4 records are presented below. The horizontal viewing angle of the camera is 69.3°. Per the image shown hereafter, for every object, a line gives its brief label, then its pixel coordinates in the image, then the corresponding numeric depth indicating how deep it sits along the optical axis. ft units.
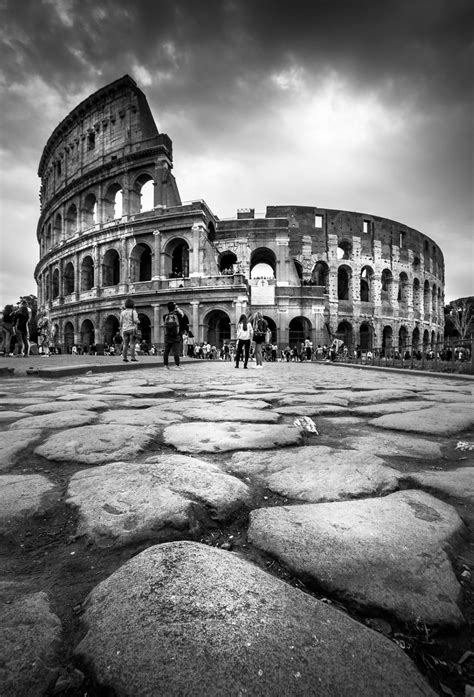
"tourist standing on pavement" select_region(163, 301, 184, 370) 25.50
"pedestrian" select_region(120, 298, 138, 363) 30.48
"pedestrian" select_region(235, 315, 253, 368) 27.09
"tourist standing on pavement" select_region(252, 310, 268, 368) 28.37
